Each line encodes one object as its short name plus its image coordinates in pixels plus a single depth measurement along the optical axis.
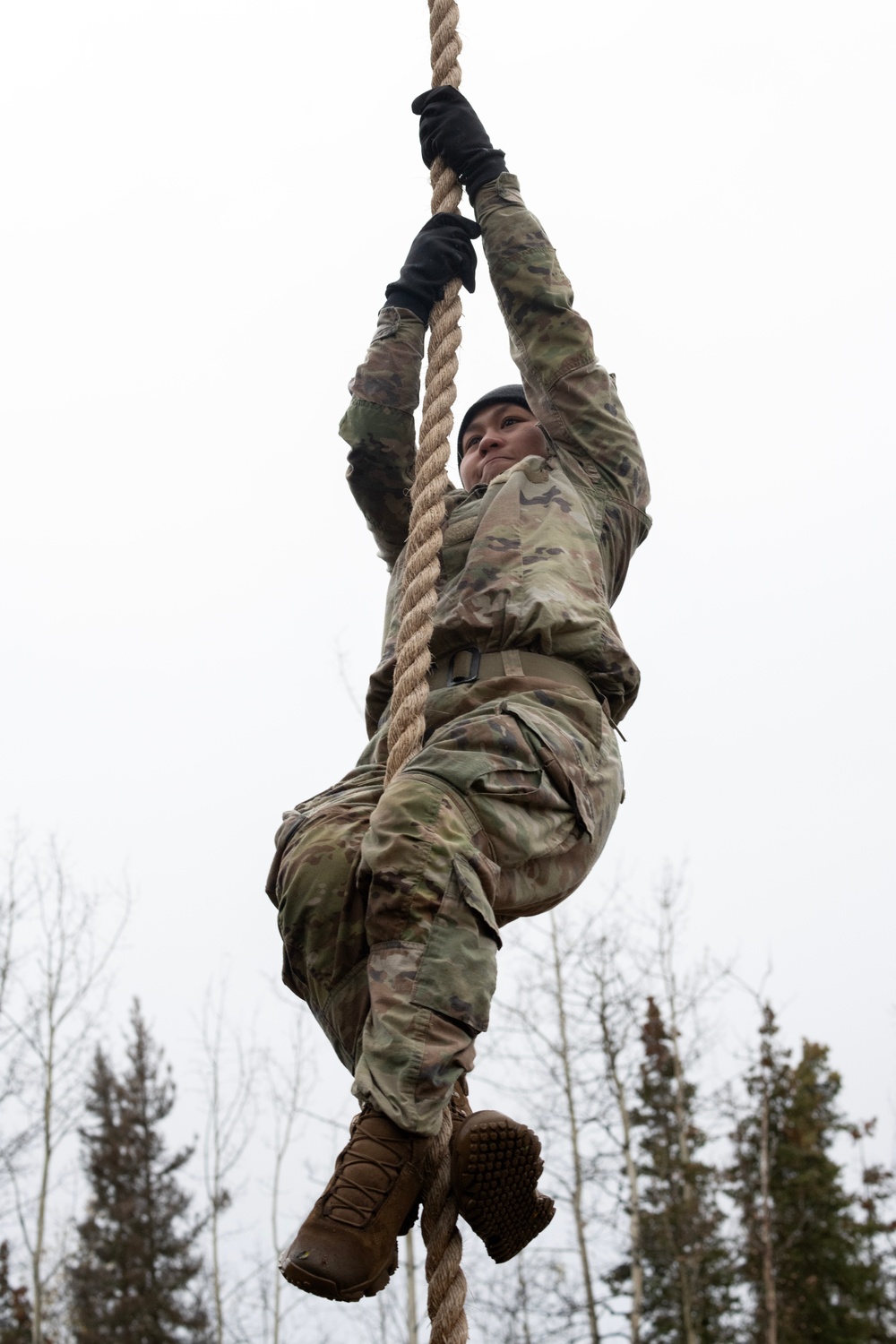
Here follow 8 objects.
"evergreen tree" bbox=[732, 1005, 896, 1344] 18.05
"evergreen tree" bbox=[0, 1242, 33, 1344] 18.34
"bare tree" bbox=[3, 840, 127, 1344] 13.08
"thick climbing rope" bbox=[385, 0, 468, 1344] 2.01
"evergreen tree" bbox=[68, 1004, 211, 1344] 19.05
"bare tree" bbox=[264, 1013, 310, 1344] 15.52
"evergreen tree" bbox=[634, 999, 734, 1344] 16.45
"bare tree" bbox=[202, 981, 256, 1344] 16.59
